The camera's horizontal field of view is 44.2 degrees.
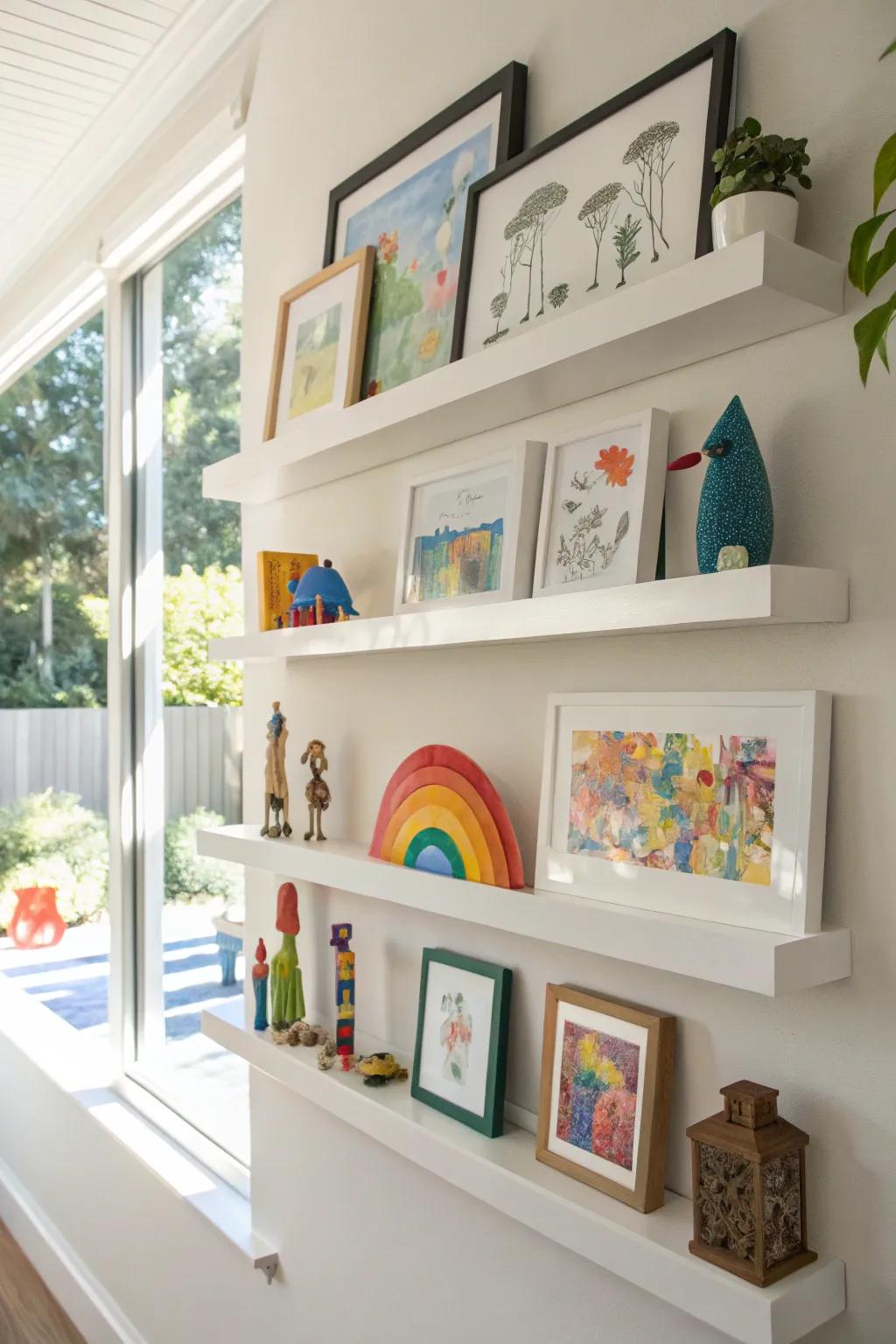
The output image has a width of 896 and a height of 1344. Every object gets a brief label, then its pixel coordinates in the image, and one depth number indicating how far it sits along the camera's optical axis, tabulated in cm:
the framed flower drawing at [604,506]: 117
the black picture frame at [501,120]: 140
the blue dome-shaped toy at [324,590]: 162
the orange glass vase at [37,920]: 325
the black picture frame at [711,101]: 112
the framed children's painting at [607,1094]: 116
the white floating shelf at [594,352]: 99
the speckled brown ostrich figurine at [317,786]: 173
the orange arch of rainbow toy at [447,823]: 134
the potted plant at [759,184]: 100
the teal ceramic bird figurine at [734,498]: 102
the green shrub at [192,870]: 239
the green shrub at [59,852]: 304
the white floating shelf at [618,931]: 96
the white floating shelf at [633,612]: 96
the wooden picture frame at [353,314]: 164
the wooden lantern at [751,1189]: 99
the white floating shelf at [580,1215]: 98
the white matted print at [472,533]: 132
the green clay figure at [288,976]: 177
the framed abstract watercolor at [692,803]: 102
